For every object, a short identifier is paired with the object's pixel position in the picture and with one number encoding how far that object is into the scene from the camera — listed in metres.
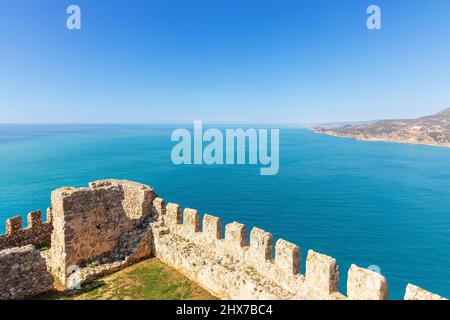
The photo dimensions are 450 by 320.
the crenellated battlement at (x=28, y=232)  13.76
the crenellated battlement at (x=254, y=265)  6.46
